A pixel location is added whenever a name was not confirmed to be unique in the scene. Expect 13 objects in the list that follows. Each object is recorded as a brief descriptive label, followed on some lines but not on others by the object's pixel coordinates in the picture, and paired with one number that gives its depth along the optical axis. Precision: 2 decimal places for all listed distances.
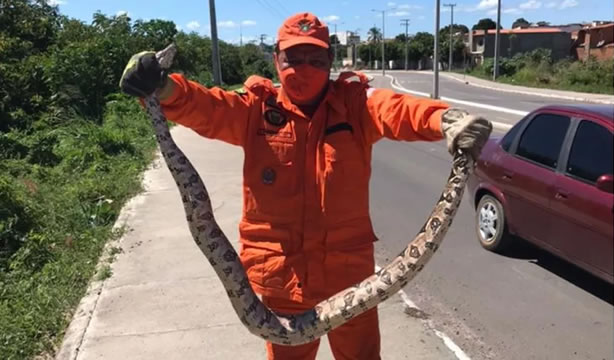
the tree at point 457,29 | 111.36
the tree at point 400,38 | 126.28
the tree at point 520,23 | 111.90
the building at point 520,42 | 64.25
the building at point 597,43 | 41.97
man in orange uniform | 2.44
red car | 4.19
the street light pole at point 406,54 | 102.75
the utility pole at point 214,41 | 25.62
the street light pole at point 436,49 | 27.06
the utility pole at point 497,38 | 44.50
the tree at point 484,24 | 126.04
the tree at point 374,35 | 134.52
